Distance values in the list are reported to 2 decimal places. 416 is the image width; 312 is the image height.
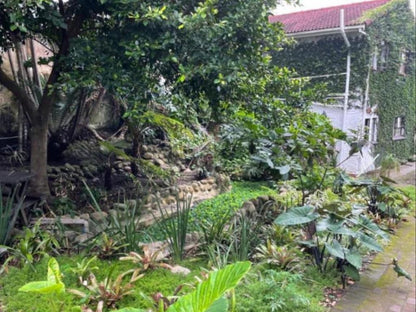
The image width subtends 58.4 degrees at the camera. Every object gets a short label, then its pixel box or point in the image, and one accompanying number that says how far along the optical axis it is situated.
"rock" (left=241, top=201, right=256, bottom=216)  6.02
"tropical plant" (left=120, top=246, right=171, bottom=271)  3.49
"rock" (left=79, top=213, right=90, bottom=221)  5.10
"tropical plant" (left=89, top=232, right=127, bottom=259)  3.75
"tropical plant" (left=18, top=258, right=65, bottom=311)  2.10
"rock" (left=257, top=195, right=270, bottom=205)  6.81
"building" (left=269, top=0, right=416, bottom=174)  12.68
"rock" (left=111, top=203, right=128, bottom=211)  5.77
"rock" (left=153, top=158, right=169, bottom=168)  7.94
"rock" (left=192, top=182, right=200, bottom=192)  7.45
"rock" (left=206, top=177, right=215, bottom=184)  7.85
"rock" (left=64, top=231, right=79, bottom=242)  4.30
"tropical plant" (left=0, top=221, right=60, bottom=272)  3.56
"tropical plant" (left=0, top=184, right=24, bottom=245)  3.84
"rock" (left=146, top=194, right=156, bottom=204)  6.35
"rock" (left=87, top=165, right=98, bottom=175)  6.69
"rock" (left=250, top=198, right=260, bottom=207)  6.69
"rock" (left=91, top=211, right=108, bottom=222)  5.19
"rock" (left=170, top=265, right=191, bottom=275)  3.60
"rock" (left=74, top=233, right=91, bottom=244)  4.23
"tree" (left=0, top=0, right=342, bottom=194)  3.79
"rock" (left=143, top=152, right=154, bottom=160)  8.00
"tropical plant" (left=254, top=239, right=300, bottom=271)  3.94
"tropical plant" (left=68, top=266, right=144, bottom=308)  2.94
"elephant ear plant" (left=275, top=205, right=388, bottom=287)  3.64
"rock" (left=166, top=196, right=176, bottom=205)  6.69
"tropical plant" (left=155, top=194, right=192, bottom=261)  3.98
